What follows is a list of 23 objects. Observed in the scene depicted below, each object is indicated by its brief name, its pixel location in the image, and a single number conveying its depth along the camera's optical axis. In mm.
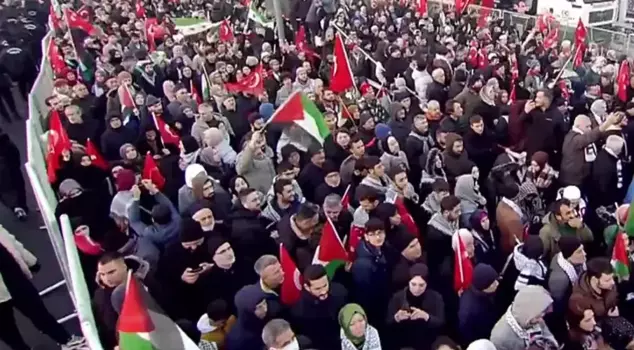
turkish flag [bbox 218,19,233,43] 12690
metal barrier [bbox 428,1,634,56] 15312
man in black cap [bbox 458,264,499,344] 4023
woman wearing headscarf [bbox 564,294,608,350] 3773
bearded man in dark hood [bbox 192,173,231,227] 5220
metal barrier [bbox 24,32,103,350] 3893
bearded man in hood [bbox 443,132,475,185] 5785
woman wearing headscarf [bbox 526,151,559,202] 5633
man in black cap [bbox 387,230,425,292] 4312
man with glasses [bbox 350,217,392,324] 4445
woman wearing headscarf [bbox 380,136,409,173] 5981
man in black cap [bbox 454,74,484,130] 6996
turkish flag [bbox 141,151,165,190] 6086
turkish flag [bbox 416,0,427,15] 15442
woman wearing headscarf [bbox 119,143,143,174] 6434
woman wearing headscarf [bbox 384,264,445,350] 3998
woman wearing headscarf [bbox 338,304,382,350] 3707
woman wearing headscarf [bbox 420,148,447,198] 5852
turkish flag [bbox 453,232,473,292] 4406
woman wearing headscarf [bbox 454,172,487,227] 5207
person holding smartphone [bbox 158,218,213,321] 4398
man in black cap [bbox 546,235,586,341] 4004
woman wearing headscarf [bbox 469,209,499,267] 4828
